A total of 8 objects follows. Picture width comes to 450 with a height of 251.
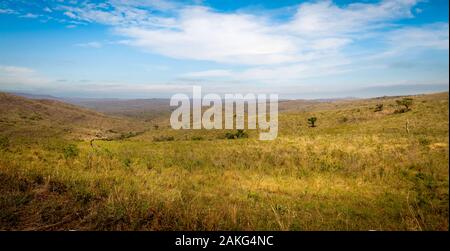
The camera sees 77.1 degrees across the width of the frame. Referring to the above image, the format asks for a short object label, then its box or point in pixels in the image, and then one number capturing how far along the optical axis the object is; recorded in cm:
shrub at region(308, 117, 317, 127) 4573
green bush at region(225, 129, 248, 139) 3663
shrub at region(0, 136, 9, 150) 1477
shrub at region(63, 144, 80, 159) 1378
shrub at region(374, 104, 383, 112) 4833
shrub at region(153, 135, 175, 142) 4250
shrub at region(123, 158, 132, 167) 1298
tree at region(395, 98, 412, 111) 4430
